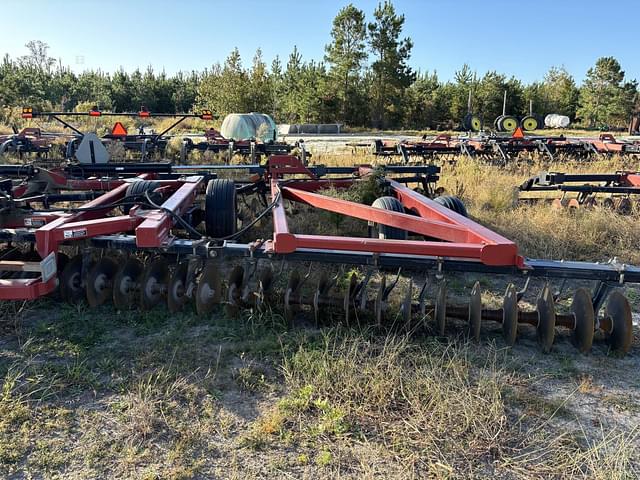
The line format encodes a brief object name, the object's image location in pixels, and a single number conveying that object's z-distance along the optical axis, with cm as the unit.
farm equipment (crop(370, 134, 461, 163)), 1084
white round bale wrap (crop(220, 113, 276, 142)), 1777
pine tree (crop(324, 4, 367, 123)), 3161
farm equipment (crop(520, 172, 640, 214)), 623
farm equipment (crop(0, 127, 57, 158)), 1041
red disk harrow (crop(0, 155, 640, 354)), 278
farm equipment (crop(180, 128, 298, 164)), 1087
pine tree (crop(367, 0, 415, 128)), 3212
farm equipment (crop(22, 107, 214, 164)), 588
